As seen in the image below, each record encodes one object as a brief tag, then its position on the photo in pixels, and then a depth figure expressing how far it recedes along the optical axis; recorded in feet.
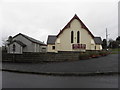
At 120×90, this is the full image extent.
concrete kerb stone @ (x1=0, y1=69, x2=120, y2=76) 20.76
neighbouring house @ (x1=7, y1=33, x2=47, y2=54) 61.87
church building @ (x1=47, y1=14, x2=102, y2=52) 60.31
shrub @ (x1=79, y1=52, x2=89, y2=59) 41.65
